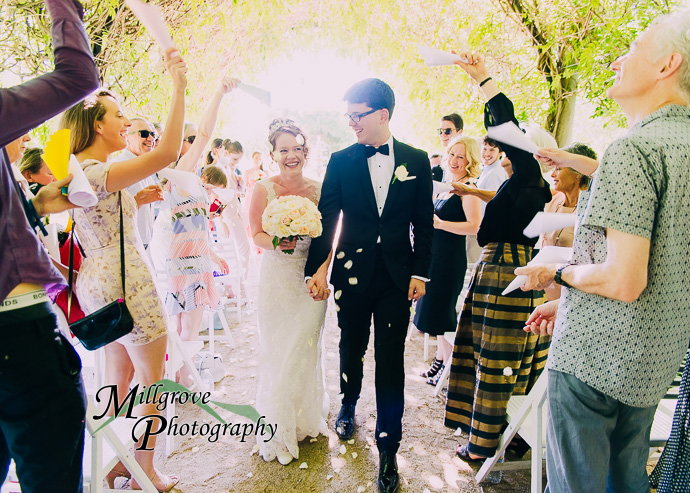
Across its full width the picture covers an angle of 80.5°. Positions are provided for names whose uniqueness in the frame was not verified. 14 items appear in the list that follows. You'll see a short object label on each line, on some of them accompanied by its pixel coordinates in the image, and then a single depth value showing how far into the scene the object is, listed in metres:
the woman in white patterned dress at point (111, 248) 2.07
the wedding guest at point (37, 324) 1.18
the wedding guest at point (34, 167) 3.24
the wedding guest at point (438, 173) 5.11
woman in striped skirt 2.45
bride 2.82
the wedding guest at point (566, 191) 2.48
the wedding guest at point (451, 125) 4.69
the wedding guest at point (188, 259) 3.63
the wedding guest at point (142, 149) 3.31
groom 2.54
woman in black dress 3.54
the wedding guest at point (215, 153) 6.13
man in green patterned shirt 1.21
